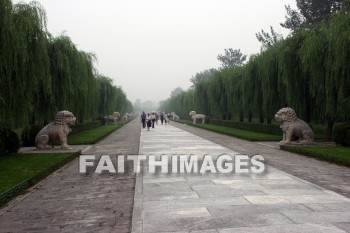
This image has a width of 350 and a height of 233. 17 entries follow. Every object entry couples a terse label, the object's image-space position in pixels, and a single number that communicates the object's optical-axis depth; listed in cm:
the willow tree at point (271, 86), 2127
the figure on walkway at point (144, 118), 3341
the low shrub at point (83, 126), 2403
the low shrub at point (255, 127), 2178
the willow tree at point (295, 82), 1834
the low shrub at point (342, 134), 1487
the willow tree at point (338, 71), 1494
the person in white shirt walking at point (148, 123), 3022
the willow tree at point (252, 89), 2475
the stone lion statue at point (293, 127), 1522
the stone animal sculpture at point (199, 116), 4456
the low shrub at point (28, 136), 1599
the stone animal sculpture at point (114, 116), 4641
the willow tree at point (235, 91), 2996
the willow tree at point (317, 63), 1623
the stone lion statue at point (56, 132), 1393
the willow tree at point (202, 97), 4378
